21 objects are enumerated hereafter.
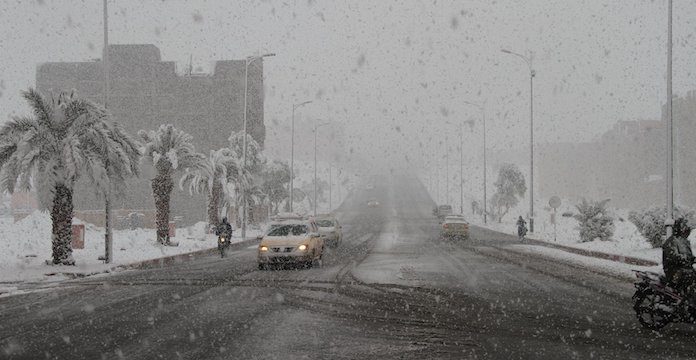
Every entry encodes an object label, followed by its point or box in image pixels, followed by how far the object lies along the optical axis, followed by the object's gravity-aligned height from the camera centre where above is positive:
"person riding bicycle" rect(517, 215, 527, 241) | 39.47 -2.21
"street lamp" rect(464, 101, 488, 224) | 61.74 +6.39
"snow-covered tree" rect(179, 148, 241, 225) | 42.12 +0.42
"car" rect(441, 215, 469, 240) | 42.53 -2.49
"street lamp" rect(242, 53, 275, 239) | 42.74 -0.36
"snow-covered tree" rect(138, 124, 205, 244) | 33.56 +1.33
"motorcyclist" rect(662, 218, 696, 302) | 10.63 -1.14
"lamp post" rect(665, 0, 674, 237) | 23.52 +2.18
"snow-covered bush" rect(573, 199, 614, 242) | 34.38 -1.60
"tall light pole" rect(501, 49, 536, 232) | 45.47 +5.56
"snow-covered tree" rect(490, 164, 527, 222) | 73.19 +0.17
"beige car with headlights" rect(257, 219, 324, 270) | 21.77 -1.92
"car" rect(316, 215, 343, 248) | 34.00 -2.08
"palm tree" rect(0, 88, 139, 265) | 21.50 +1.05
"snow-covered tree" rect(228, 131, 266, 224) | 46.09 +1.32
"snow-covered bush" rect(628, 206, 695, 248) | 26.25 -1.25
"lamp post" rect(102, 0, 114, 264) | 23.33 -0.19
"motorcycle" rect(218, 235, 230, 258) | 28.83 -2.37
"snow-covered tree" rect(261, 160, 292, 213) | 67.31 +0.72
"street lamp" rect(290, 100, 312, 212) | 59.25 +1.03
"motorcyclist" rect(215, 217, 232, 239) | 28.87 -1.78
